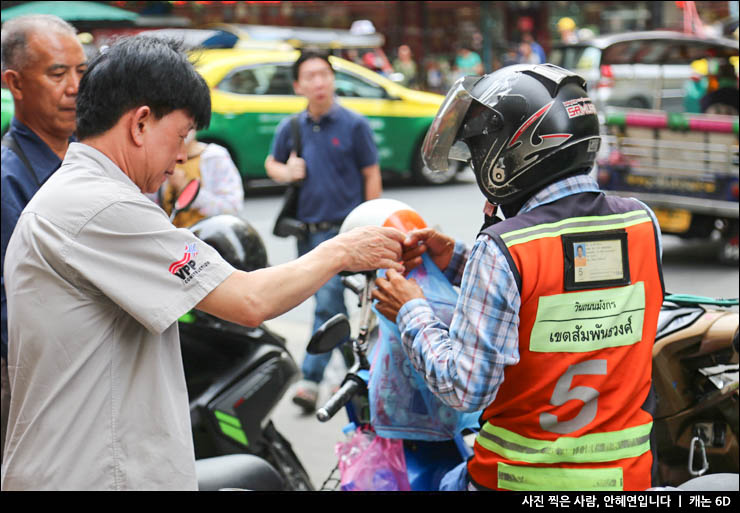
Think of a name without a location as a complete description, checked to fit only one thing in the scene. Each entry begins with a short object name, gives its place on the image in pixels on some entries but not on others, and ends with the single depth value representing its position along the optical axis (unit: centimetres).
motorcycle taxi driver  200
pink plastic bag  263
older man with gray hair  322
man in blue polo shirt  560
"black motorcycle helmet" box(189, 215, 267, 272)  335
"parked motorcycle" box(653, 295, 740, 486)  298
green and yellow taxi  1211
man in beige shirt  187
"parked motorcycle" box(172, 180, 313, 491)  324
